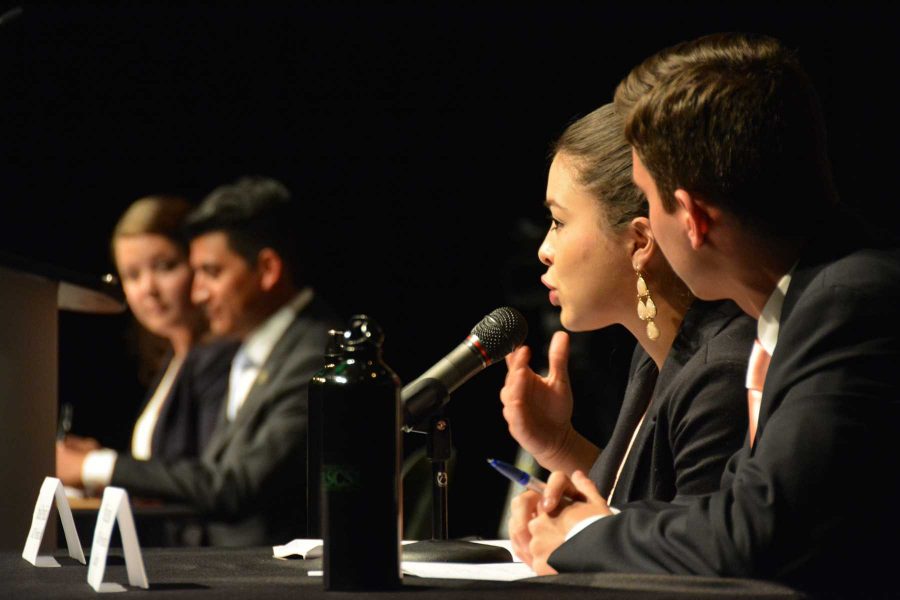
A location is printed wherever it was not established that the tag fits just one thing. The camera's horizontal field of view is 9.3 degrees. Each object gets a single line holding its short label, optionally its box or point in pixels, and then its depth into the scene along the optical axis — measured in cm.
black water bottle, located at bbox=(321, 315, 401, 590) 569
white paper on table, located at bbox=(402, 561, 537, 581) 592
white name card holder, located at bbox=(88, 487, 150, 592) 575
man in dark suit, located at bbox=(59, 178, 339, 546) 1151
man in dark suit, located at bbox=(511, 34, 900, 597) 574
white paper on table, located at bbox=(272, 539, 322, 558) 612
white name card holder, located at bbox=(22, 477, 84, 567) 601
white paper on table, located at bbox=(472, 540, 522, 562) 624
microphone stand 613
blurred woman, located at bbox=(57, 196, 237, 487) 1331
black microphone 622
